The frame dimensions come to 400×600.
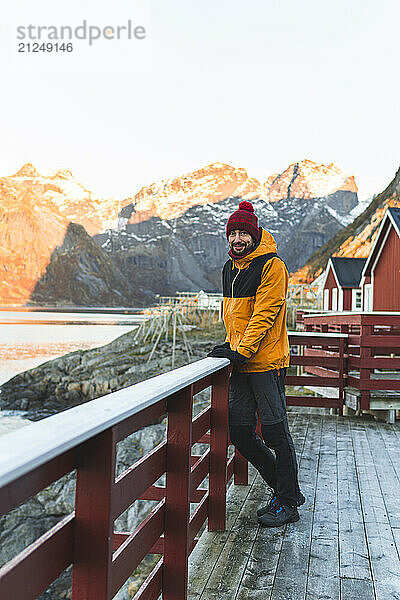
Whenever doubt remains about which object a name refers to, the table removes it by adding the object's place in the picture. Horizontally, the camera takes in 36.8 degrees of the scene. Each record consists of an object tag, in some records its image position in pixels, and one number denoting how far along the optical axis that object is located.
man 3.09
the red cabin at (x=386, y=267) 17.75
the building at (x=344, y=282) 27.98
